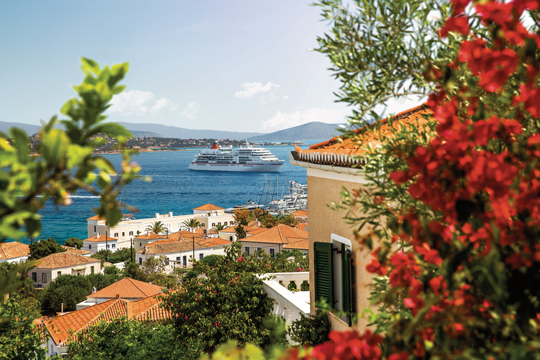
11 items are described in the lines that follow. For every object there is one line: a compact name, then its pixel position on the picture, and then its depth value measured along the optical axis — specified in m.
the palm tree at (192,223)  72.88
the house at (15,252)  51.72
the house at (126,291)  33.72
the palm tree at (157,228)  71.56
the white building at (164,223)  72.06
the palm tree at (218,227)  71.64
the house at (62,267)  49.94
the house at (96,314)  21.69
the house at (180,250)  54.16
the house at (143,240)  63.56
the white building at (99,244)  65.88
